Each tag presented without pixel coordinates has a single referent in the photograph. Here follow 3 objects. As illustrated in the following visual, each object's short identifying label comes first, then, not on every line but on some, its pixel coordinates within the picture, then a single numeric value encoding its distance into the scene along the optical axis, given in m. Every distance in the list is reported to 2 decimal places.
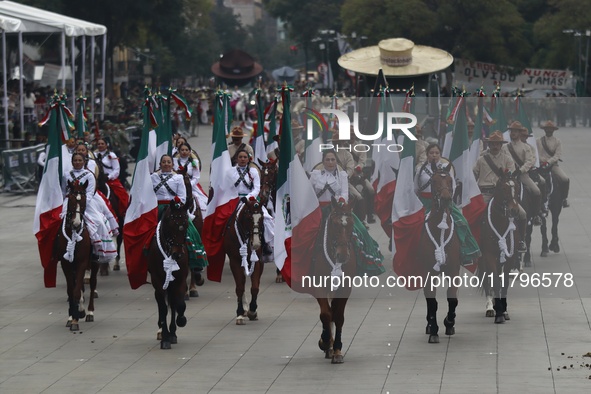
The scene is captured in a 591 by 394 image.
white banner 70.25
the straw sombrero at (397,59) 48.47
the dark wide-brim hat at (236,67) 79.38
